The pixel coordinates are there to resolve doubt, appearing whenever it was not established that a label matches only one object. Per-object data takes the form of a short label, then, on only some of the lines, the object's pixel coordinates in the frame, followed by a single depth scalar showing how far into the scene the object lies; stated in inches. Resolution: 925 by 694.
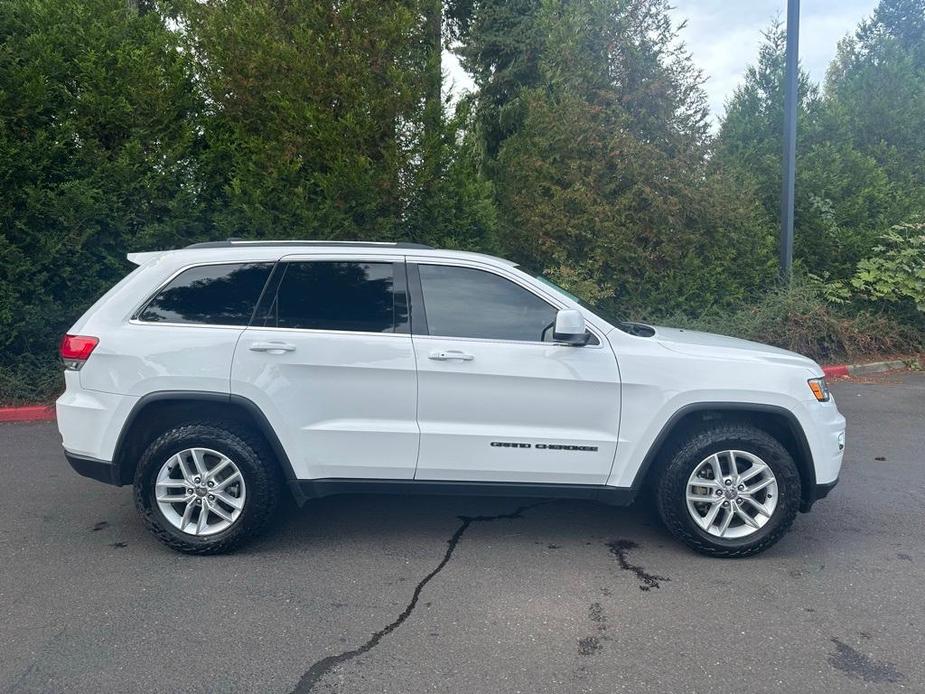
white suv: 165.0
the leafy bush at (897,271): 441.7
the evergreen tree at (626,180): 408.8
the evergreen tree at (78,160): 309.3
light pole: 414.0
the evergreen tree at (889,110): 505.4
